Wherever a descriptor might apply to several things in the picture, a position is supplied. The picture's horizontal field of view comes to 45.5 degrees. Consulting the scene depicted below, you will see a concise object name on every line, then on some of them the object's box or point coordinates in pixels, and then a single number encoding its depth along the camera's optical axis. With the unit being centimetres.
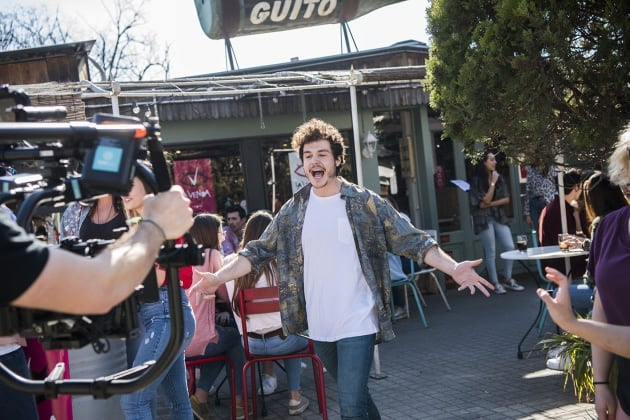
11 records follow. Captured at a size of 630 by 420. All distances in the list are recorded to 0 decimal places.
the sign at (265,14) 1188
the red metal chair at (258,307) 564
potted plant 497
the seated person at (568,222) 731
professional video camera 191
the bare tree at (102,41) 2789
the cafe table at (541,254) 673
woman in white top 571
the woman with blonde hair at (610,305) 271
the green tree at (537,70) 422
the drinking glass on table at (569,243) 692
